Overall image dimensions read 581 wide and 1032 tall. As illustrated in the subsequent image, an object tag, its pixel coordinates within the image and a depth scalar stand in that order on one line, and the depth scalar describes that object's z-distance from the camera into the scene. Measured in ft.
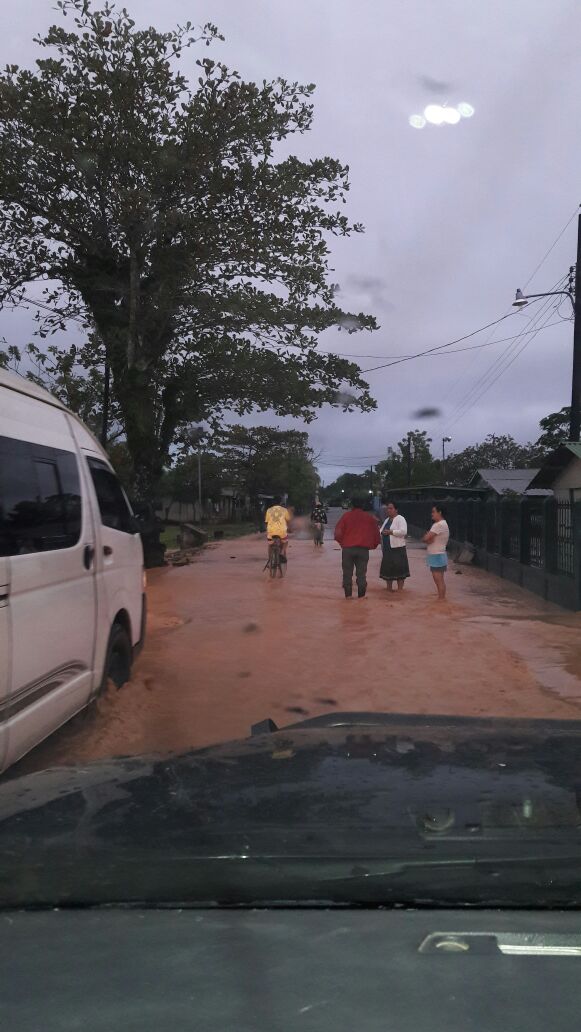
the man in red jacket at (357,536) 44.04
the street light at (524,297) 73.91
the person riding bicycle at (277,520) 55.93
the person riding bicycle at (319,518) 101.65
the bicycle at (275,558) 58.39
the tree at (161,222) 54.34
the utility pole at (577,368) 73.26
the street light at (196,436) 80.04
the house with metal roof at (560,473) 86.58
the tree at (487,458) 228.22
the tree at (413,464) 205.16
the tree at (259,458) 208.54
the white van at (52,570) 12.90
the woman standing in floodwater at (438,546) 42.98
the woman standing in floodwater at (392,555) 48.60
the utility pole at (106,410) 70.03
